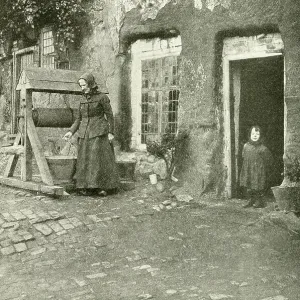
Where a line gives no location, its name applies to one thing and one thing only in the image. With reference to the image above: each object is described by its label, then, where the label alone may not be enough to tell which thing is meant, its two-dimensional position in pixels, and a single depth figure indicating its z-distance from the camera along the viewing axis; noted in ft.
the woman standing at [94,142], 26.12
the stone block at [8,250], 18.51
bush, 28.35
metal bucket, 26.63
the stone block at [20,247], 18.84
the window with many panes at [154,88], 30.04
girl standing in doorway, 25.66
